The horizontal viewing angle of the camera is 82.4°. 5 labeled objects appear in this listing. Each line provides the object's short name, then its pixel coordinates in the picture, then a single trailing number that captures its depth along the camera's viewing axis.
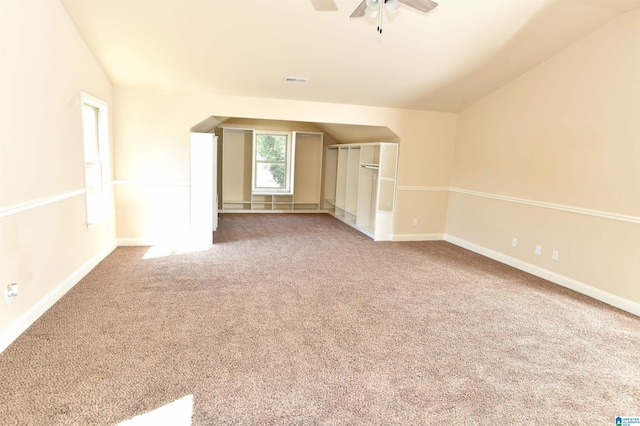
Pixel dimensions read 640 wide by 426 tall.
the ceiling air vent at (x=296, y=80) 4.95
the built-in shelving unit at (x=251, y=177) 8.37
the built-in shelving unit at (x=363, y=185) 6.30
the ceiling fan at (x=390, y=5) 2.71
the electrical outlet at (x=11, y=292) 2.56
